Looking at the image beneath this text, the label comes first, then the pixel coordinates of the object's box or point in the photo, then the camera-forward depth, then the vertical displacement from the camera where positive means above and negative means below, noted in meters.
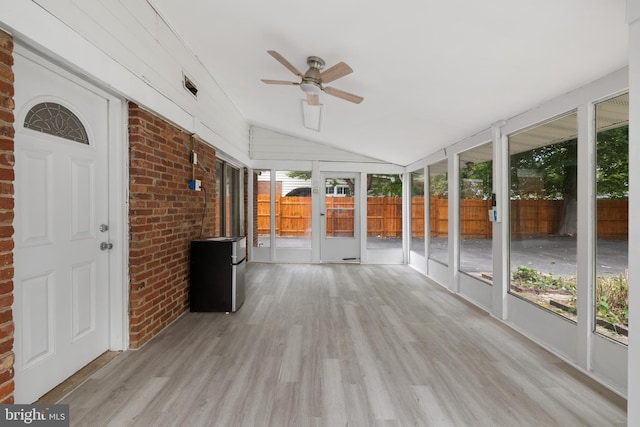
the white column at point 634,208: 1.32 +0.01
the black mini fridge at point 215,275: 3.34 -0.71
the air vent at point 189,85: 3.30 +1.46
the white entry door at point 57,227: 1.76 -0.10
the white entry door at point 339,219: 6.71 -0.16
